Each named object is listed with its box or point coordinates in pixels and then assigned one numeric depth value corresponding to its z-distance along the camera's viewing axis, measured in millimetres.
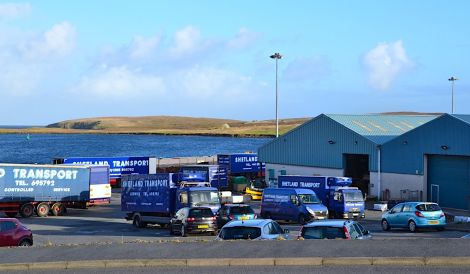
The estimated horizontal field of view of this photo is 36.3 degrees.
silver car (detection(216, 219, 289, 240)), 21312
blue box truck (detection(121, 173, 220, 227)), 37469
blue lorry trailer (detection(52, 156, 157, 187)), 67125
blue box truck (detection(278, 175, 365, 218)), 41719
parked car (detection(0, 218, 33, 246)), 24922
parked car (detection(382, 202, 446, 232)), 33469
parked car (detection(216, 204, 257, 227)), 34625
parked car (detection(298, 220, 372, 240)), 20562
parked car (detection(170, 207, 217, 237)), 31812
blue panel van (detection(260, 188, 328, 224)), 39375
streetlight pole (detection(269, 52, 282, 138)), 69750
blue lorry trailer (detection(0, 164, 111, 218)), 45031
